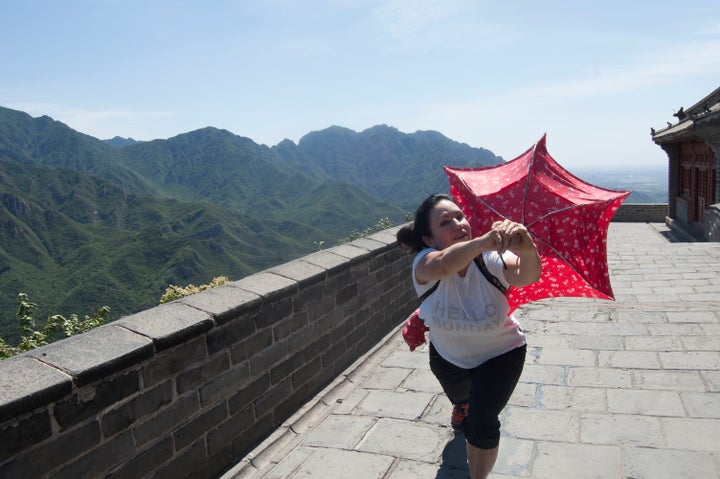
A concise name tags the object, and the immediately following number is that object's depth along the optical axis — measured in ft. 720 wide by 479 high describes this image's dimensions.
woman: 8.92
